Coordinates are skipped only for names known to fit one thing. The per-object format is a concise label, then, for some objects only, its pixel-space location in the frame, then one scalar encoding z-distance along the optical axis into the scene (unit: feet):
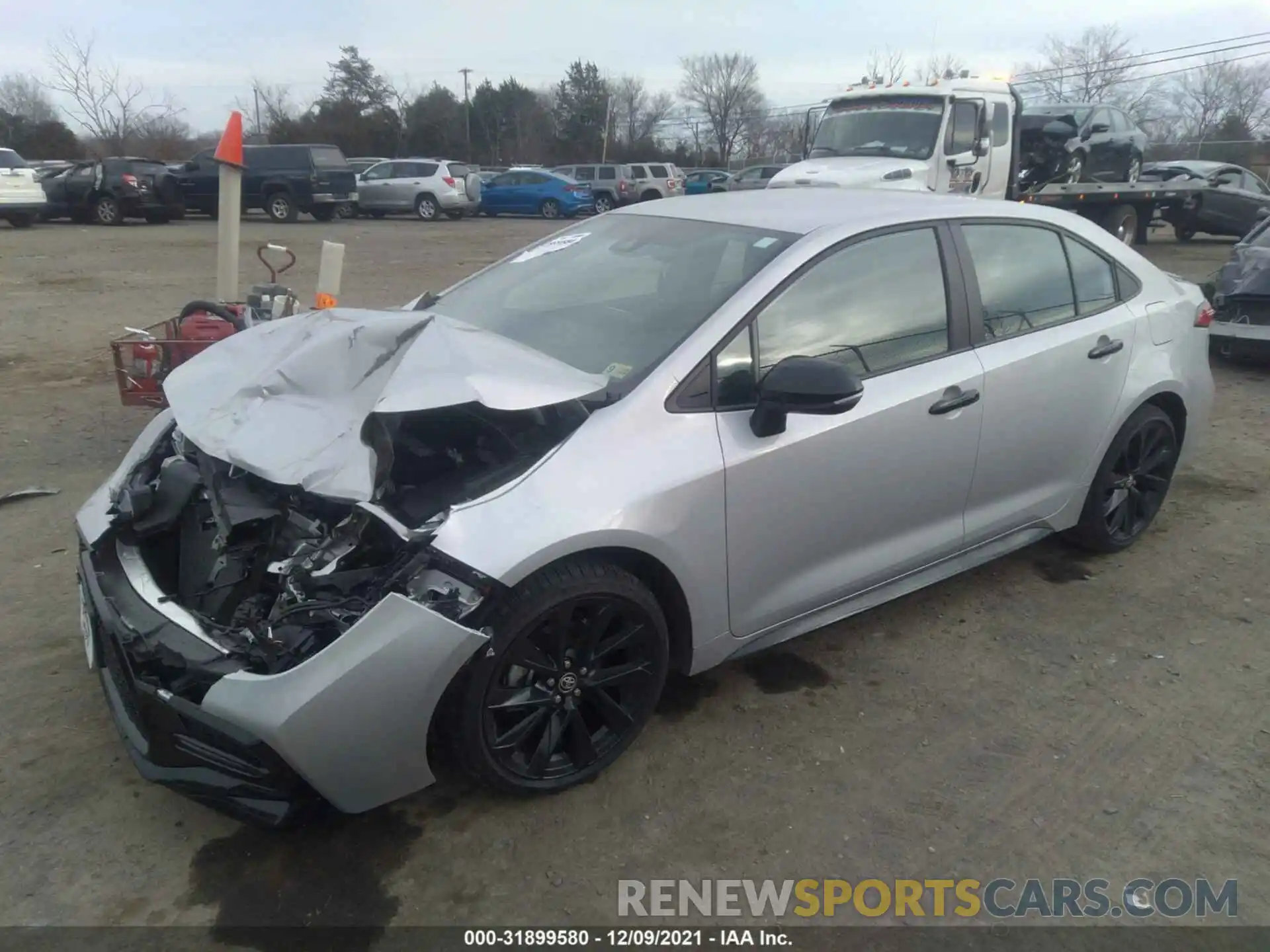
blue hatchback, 90.43
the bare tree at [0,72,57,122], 158.81
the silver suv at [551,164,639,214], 97.91
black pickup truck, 76.48
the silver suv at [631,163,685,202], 98.48
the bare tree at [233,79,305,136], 188.17
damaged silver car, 8.06
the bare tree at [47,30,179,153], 132.57
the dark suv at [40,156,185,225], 69.62
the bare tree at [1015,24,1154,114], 165.37
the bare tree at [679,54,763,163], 245.24
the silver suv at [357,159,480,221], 86.07
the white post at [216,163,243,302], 17.35
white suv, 63.26
